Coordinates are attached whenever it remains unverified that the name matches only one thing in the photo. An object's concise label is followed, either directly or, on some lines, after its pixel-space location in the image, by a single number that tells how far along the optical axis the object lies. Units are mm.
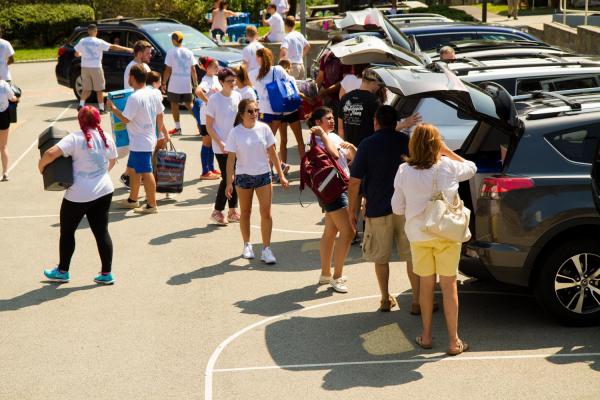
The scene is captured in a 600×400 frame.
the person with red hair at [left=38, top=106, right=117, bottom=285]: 15729
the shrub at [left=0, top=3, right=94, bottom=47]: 60255
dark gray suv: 12845
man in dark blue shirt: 13874
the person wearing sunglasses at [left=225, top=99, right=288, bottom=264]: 16739
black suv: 35396
